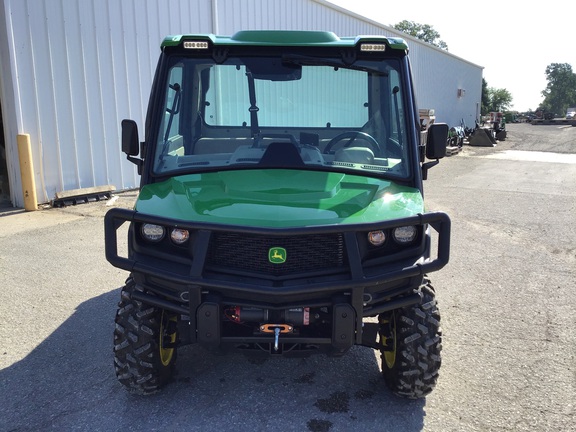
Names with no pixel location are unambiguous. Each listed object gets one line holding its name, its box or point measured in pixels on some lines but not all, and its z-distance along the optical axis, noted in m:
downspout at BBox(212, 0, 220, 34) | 11.66
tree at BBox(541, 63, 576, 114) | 122.31
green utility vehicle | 2.87
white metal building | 8.74
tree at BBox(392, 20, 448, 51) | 80.06
